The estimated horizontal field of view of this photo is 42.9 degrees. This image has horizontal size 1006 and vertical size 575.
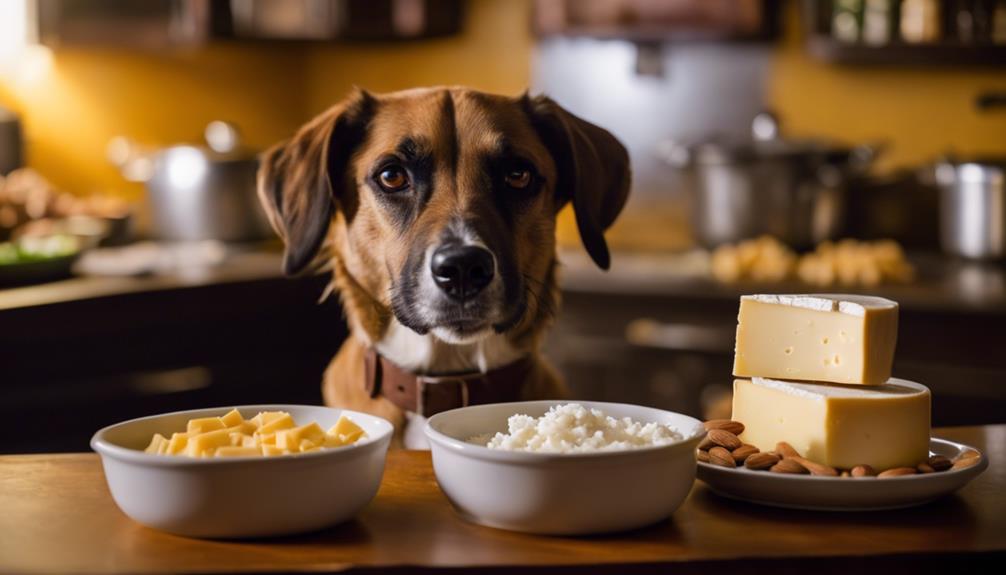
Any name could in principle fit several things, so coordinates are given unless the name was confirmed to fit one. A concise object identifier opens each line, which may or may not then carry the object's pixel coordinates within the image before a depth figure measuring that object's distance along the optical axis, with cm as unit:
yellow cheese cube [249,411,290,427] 128
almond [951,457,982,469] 129
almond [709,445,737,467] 131
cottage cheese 120
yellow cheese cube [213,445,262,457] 117
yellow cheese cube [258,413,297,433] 125
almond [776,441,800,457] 129
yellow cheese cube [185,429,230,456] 120
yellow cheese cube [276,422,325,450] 120
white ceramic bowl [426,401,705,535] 115
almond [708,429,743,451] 134
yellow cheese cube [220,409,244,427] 128
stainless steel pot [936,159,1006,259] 362
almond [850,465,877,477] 126
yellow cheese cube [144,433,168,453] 124
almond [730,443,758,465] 131
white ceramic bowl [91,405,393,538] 114
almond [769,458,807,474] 126
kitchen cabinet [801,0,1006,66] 389
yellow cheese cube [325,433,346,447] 125
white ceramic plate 124
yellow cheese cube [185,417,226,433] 126
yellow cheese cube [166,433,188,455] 122
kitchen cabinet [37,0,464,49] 396
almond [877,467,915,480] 125
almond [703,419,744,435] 138
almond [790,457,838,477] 125
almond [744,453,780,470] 127
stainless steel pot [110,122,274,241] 387
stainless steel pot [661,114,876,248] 378
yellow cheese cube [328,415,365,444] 127
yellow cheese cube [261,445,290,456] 119
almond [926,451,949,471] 130
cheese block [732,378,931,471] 127
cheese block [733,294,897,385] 129
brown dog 179
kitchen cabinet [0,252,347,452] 323
